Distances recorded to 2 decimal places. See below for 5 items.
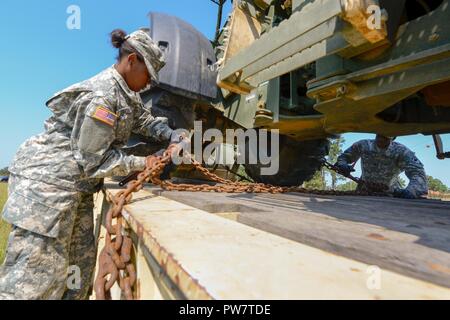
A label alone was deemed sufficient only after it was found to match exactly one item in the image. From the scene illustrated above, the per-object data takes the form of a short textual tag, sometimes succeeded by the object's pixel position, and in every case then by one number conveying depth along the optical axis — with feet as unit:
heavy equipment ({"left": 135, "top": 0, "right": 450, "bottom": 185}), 4.65
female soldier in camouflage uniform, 5.30
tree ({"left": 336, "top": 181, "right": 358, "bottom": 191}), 80.50
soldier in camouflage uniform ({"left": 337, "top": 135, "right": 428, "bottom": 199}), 12.90
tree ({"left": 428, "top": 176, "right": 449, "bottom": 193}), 118.33
